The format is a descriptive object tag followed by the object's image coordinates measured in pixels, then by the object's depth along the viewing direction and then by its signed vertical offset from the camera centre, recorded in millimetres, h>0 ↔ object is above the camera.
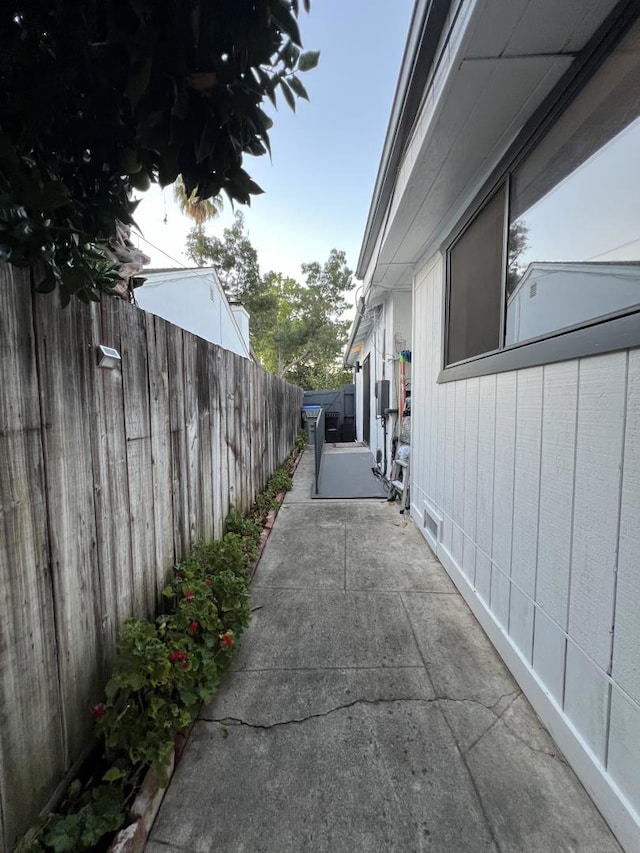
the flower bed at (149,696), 1064 -1166
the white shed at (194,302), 6609 +2365
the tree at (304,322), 20156 +5073
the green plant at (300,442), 9266 -1000
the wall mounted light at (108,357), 1381 +209
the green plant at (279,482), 4977 -1124
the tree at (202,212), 10765 +6227
